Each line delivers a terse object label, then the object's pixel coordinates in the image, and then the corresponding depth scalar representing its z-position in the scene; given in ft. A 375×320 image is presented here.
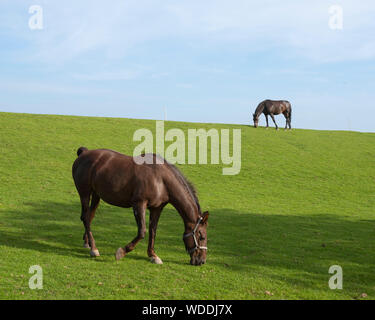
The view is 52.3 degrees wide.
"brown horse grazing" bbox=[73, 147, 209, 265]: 29.53
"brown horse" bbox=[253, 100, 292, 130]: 130.21
